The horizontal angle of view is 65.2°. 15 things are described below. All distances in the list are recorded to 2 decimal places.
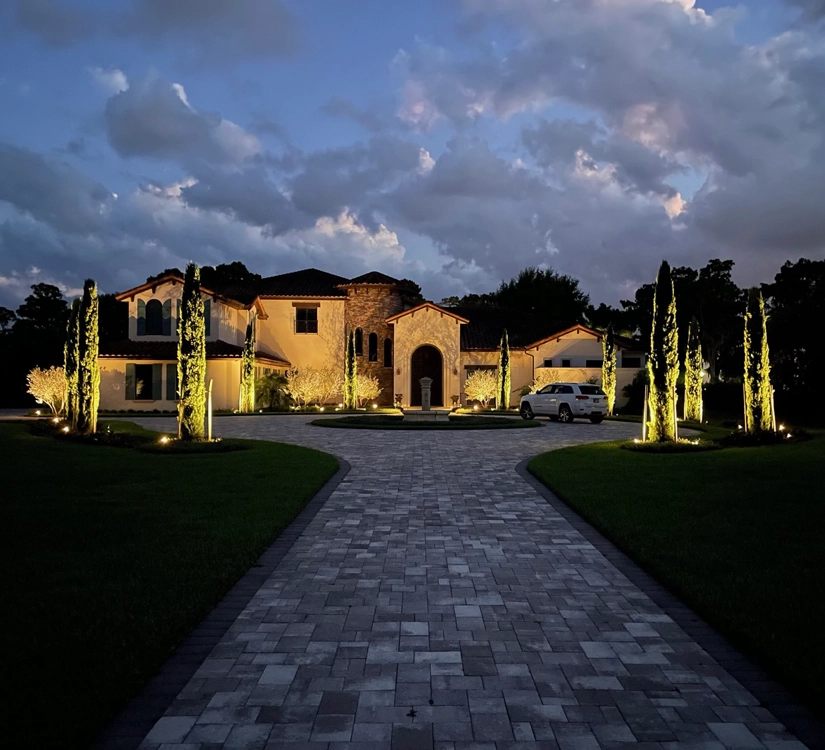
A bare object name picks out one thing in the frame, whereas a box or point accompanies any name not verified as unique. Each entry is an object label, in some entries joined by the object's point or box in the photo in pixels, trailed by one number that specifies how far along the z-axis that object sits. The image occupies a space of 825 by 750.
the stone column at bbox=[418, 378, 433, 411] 30.14
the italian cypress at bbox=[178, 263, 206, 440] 17.58
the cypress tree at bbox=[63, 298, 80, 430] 20.14
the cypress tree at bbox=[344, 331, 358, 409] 37.47
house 35.78
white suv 26.84
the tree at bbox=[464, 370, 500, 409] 37.47
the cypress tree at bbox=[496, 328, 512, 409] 37.09
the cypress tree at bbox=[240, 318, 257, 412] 33.53
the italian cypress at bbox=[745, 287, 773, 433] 17.88
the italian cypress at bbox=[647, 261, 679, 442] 17.55
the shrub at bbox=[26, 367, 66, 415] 25.50
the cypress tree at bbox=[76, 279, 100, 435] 19.30
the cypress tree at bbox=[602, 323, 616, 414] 33.75
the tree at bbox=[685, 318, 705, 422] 28.33
